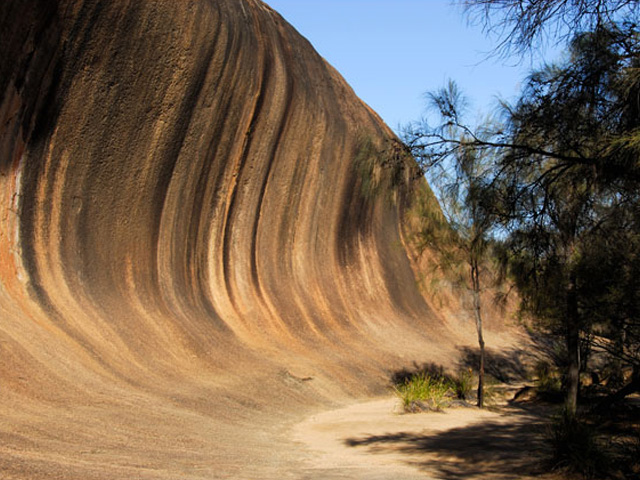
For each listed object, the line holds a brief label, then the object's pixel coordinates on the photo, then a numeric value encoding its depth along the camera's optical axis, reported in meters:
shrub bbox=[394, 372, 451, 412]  13.27
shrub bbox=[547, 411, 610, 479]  6.42
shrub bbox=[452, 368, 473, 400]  16.74
